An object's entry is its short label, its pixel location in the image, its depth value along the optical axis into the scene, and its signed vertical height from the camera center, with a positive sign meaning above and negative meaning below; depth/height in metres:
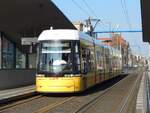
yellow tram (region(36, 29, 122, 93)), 12.17 +0.13
